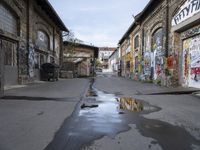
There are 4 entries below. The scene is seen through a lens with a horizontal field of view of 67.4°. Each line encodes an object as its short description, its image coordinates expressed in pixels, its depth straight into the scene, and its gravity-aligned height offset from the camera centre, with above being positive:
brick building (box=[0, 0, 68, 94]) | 7.92 +2.24
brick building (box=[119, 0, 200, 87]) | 7.59 +1.90
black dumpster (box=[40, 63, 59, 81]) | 12.24 +0.09
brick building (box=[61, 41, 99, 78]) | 19.55 +1.96
